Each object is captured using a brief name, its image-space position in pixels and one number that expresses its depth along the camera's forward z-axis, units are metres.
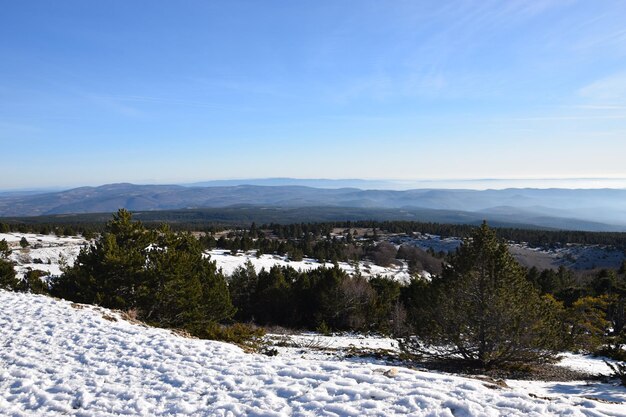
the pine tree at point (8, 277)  25.05
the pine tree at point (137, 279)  19.77
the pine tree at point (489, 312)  13.72
